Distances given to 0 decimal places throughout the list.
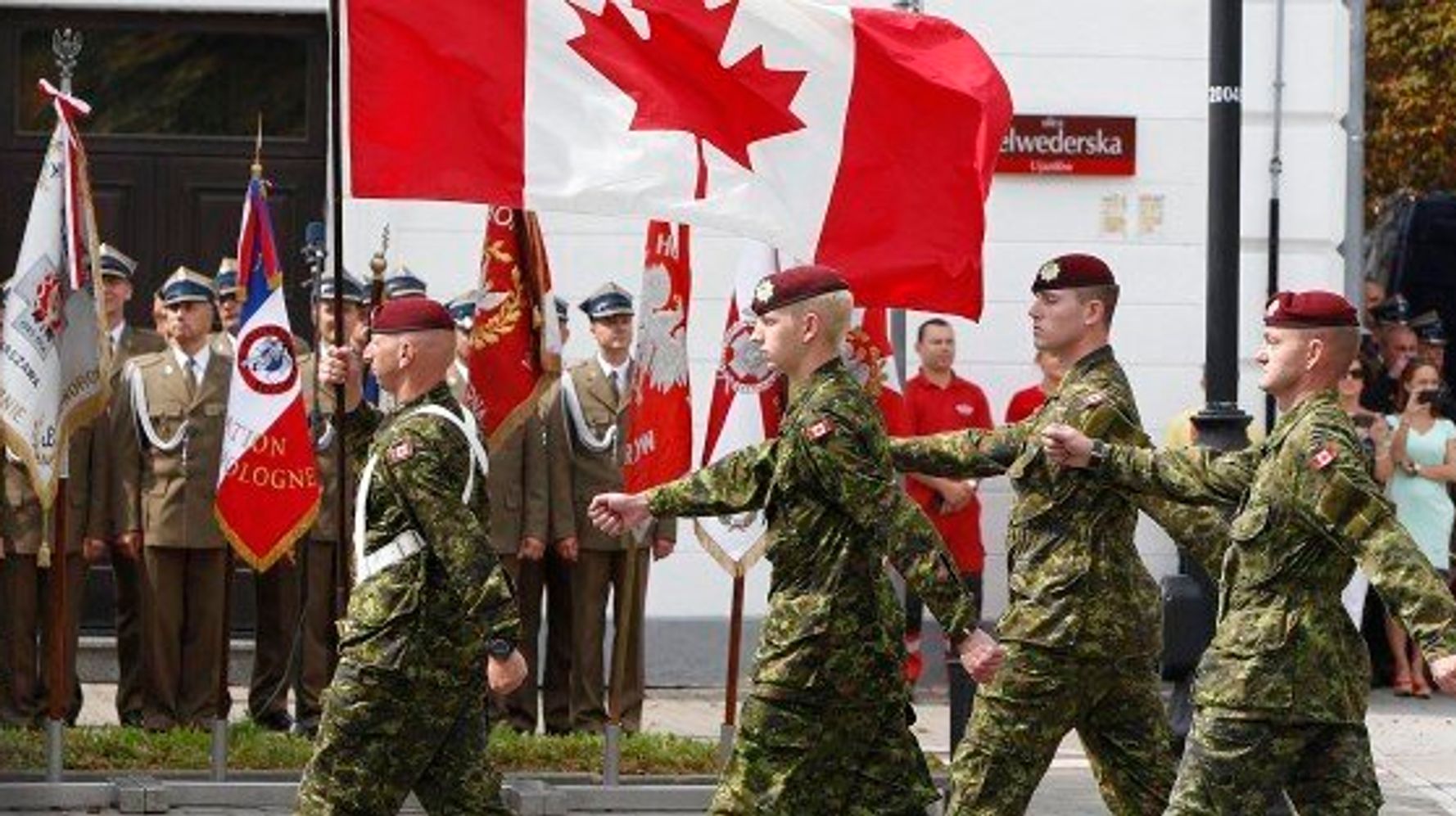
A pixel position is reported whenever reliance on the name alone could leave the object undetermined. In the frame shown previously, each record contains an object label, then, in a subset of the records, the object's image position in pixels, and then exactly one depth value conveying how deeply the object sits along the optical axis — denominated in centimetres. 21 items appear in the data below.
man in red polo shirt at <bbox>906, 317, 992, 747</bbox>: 1891
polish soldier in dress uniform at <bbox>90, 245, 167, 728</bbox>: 1681
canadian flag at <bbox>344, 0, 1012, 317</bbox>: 1327
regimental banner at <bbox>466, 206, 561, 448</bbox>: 1506
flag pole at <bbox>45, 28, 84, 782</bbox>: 1458
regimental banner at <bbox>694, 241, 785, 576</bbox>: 1552
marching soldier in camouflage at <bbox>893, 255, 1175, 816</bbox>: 1155
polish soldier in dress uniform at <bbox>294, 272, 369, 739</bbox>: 1659
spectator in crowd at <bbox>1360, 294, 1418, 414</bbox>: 2077
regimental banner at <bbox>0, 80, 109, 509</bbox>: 1477
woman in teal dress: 1986
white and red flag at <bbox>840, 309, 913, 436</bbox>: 1562
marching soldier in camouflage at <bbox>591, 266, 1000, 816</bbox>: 1077
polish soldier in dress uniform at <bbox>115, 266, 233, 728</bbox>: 1683
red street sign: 1970
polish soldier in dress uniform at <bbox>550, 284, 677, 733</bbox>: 1725
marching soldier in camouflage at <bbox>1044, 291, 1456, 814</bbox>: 1061
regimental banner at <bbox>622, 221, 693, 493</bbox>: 1528
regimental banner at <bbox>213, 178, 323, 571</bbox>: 1516
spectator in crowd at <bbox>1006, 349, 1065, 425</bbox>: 1916
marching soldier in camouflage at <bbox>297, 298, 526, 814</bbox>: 1116
